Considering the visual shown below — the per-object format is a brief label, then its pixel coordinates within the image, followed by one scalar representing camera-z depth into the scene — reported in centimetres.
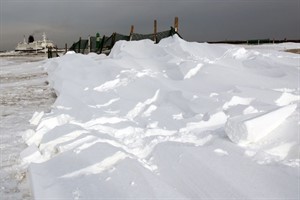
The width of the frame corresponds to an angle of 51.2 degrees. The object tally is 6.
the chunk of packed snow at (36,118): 496
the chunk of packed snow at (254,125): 263
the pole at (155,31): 1416
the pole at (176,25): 1294
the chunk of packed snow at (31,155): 332
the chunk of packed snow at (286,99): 394
